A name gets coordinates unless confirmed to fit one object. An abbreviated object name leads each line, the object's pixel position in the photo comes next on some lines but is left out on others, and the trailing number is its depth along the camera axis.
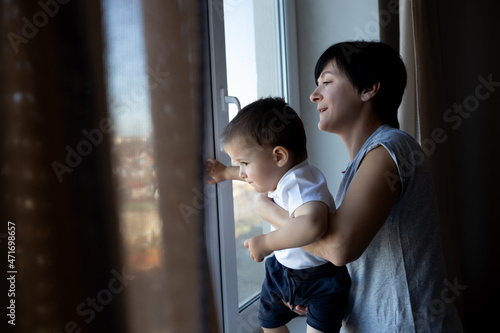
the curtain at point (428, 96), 1.96
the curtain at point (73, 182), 0.62
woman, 0.93
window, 1.41
